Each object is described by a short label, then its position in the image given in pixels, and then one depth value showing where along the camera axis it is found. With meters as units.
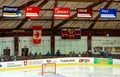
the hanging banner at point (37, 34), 32.22
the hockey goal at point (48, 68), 20.81
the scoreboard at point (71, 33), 33.53
